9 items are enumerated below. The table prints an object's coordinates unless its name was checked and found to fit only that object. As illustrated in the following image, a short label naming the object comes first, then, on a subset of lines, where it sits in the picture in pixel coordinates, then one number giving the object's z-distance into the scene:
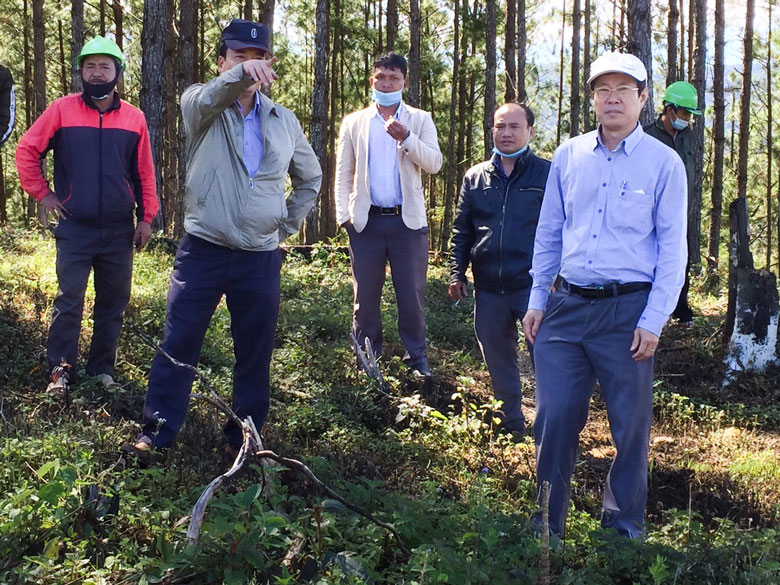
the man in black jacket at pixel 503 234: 5.28
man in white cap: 3.57
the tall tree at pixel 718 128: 18.94
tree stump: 7.49
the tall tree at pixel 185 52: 14.10
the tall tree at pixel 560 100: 32.69
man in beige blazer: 6.33
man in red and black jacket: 5.45
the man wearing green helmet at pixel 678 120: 7.93
